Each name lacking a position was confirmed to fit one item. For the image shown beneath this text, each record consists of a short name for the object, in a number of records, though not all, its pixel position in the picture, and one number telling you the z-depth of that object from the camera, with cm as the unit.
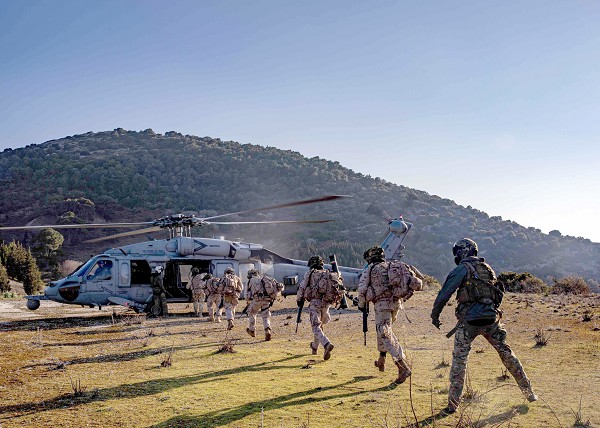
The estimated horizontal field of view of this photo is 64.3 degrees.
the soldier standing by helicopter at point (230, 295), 1316
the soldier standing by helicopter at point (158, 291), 1638
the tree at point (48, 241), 4644
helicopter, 1580
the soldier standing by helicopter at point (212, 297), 1421
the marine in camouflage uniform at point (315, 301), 901
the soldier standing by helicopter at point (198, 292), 1644
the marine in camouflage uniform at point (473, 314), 551
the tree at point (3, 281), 2818
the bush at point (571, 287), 2683
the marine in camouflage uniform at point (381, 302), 682
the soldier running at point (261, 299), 1132
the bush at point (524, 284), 2795
